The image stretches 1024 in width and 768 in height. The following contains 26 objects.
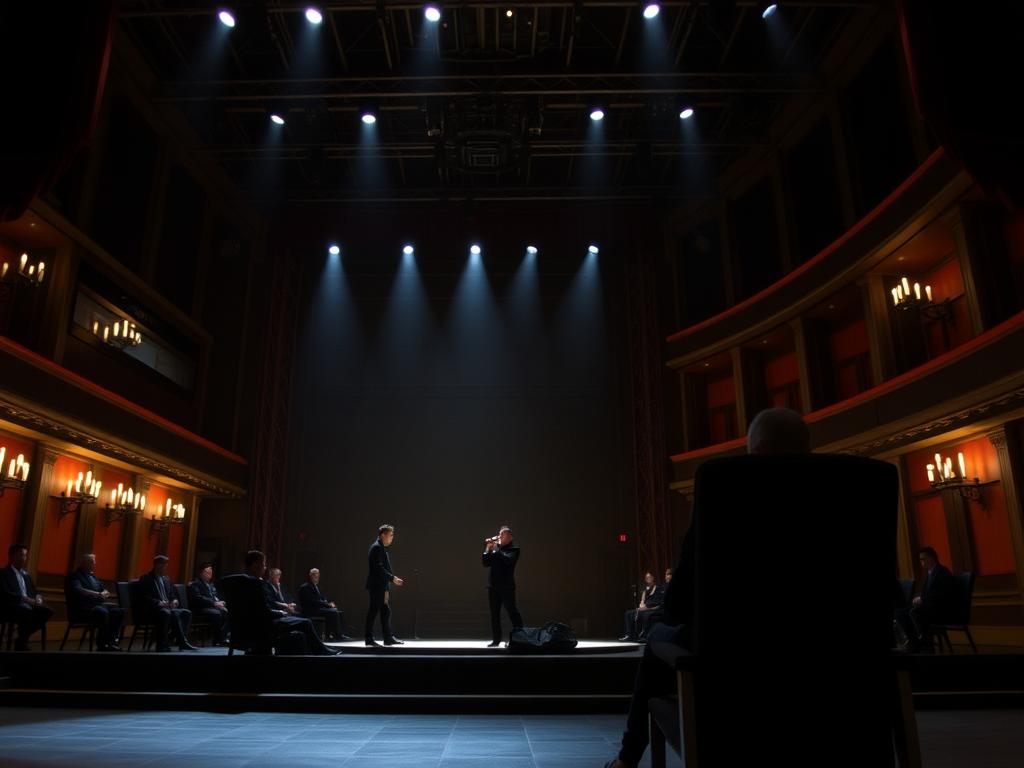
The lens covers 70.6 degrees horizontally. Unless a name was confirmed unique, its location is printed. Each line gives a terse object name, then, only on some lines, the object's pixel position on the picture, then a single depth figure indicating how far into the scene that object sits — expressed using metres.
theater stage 5.33
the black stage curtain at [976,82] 3.55
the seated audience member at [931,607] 6.71
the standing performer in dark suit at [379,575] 7.95
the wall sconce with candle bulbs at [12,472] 8.27
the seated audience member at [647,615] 10.65
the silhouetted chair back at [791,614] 1.64
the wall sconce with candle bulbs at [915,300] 9.38
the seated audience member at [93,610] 7.36
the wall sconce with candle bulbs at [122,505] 11.01
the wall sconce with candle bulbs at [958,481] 8.76
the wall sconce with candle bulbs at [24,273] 8.29
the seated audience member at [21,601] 7.00
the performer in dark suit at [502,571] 8.10
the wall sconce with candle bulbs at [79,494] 9.95
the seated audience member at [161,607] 7.52
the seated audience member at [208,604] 8.80
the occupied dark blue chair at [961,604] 6.64
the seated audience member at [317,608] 9.03
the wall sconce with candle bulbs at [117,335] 10.55
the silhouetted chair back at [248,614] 5.98
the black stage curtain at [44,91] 3.27
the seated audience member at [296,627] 6.53
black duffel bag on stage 6.88
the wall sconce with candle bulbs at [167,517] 12.15
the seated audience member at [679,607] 1.88
